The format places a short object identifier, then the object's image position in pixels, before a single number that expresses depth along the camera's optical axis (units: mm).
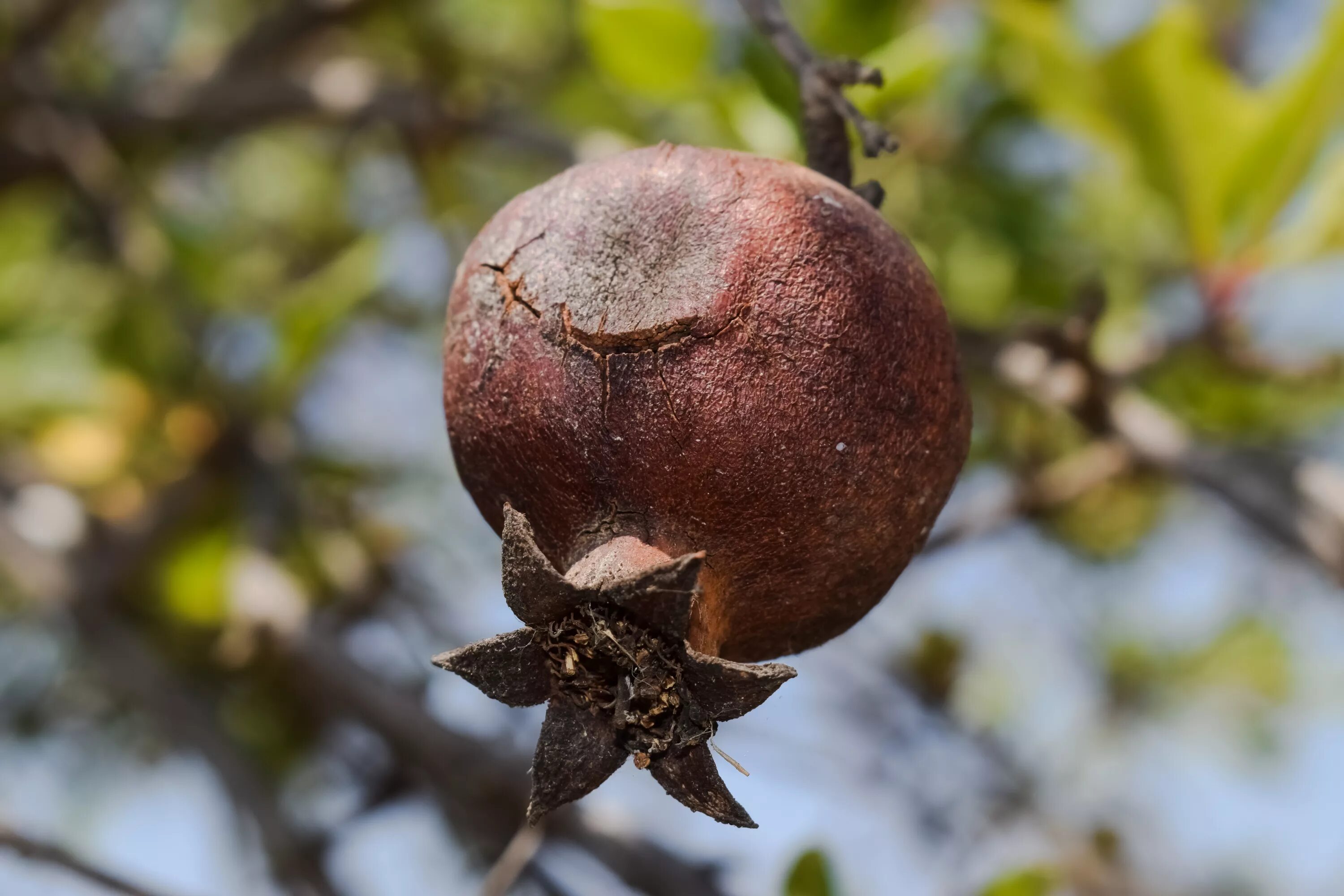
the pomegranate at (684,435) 612
